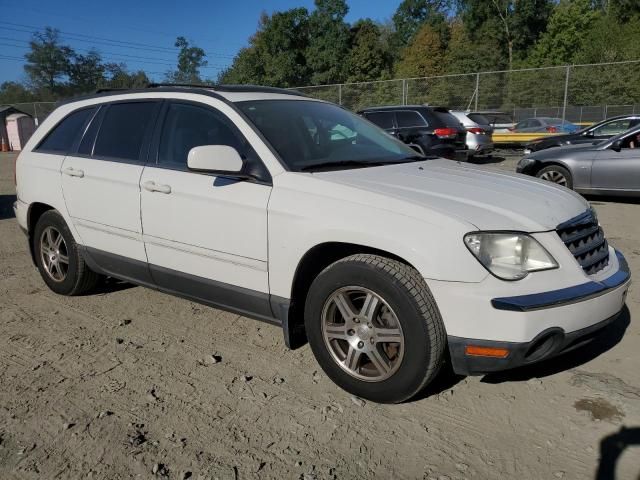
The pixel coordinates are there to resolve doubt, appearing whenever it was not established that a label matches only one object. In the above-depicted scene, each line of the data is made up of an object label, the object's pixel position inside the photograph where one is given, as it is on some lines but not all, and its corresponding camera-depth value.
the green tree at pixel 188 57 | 94.25
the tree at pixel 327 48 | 62.34
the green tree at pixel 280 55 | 62.34
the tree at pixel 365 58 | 62.59
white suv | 2.68
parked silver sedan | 8.58
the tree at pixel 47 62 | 67.94
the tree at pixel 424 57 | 59.50
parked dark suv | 13.21
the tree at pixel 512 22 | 55.25
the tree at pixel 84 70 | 68.75
